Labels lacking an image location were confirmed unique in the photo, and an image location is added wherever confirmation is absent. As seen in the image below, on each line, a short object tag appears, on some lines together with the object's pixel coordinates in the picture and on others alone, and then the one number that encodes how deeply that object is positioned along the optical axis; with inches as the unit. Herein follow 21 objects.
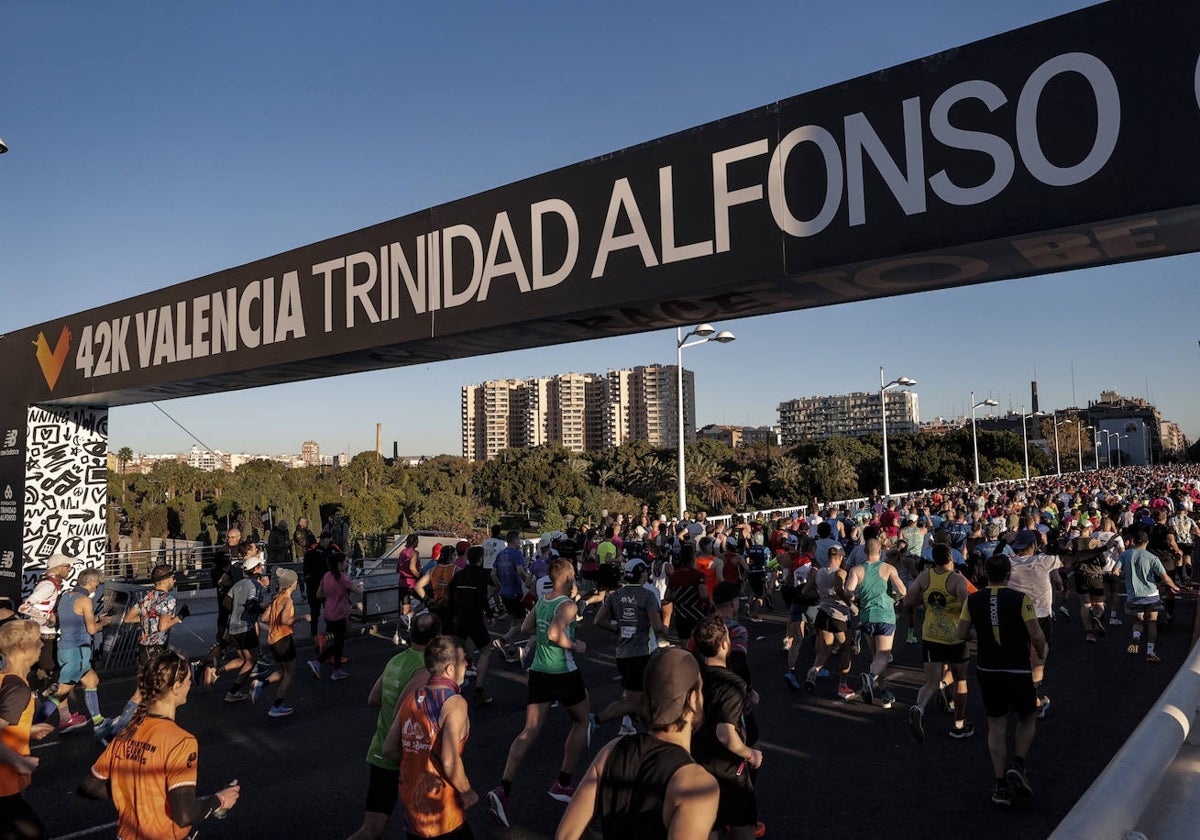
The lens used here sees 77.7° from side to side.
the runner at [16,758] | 149.0
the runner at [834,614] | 327.0
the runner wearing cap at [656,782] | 88.3
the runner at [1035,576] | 346.0
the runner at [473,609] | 337.4
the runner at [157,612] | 324.2
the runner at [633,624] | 244.8
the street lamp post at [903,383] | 1352.1
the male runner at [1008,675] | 214.1
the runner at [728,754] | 151.5
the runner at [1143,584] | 386.3
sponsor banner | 188.2
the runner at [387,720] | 162.9
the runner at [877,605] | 319.0
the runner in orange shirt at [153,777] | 121.6
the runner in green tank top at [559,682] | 223.1
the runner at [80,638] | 306.5
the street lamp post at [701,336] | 806.5
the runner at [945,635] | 271.1
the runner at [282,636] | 329.7
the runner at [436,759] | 141.6
